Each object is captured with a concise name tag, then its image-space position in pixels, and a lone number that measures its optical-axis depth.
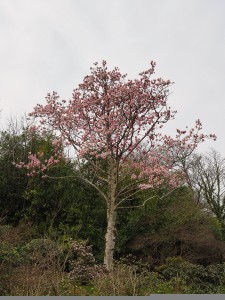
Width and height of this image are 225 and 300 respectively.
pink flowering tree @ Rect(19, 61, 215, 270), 11.93
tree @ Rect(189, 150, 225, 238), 26.33
